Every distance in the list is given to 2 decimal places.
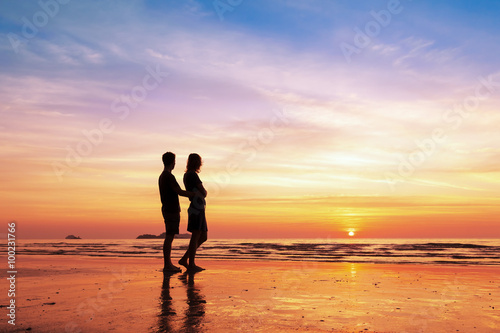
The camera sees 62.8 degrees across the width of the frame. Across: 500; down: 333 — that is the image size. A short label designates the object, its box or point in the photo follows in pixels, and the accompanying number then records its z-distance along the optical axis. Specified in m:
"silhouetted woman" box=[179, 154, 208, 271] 8.34
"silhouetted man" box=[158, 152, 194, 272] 8.40
